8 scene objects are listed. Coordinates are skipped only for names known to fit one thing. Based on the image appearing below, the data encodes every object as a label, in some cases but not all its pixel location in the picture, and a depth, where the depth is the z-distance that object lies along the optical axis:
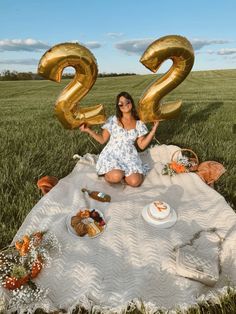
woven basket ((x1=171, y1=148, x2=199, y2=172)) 3.72
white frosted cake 2.72
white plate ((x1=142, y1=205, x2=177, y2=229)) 2.69
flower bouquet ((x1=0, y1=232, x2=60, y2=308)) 2.02
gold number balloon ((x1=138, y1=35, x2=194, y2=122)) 3.06
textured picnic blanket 2.08
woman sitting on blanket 3.50
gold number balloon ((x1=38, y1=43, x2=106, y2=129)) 2.93
